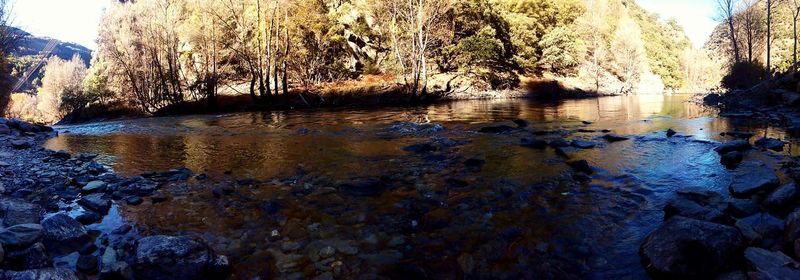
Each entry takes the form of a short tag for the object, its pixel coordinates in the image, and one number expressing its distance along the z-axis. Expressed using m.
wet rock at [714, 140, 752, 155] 8.31
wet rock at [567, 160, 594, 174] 7.17
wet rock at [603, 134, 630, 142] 10.70
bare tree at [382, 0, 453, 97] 34.44
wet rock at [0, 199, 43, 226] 4.72
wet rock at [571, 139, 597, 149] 9.61
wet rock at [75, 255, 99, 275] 3.73
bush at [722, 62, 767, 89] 34.09
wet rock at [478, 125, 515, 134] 12.95
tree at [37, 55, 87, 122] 56.57
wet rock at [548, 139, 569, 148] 9.80
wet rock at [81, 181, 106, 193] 6.47
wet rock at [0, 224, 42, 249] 3.57
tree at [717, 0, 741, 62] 39.06
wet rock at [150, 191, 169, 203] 5.92
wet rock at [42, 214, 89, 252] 4.12
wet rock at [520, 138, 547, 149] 9.76
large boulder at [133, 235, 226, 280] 3.58
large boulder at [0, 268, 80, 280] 2.81
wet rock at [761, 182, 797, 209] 4.60
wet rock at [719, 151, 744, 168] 7.30
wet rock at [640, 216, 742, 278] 3.34
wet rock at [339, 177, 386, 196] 6.27
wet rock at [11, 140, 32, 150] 12.02
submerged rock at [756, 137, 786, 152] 8.59
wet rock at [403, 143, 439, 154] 9.63
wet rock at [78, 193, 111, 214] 5.45
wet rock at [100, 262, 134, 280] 3.52
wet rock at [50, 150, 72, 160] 9.97
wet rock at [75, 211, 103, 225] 4.96
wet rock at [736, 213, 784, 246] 3.64
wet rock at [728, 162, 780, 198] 5.31
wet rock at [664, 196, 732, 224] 4.27
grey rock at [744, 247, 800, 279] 2.95
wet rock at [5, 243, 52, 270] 3.44
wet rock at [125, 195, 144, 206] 5.79
